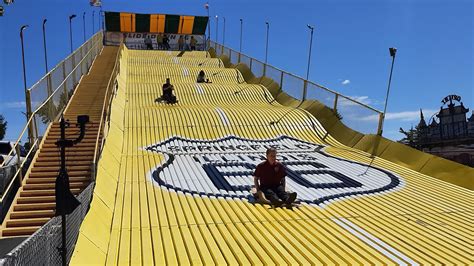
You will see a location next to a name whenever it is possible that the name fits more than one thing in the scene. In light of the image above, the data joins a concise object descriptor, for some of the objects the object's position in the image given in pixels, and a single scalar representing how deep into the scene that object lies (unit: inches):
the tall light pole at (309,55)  795.2
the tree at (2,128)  2107.7
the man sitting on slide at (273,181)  298.7
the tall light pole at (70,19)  931.3
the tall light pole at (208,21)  1640.9
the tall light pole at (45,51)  864.6
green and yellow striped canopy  1608.0
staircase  320.2
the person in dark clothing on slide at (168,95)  700.0
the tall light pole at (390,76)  461.4
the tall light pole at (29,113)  386.6
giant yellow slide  224.1
